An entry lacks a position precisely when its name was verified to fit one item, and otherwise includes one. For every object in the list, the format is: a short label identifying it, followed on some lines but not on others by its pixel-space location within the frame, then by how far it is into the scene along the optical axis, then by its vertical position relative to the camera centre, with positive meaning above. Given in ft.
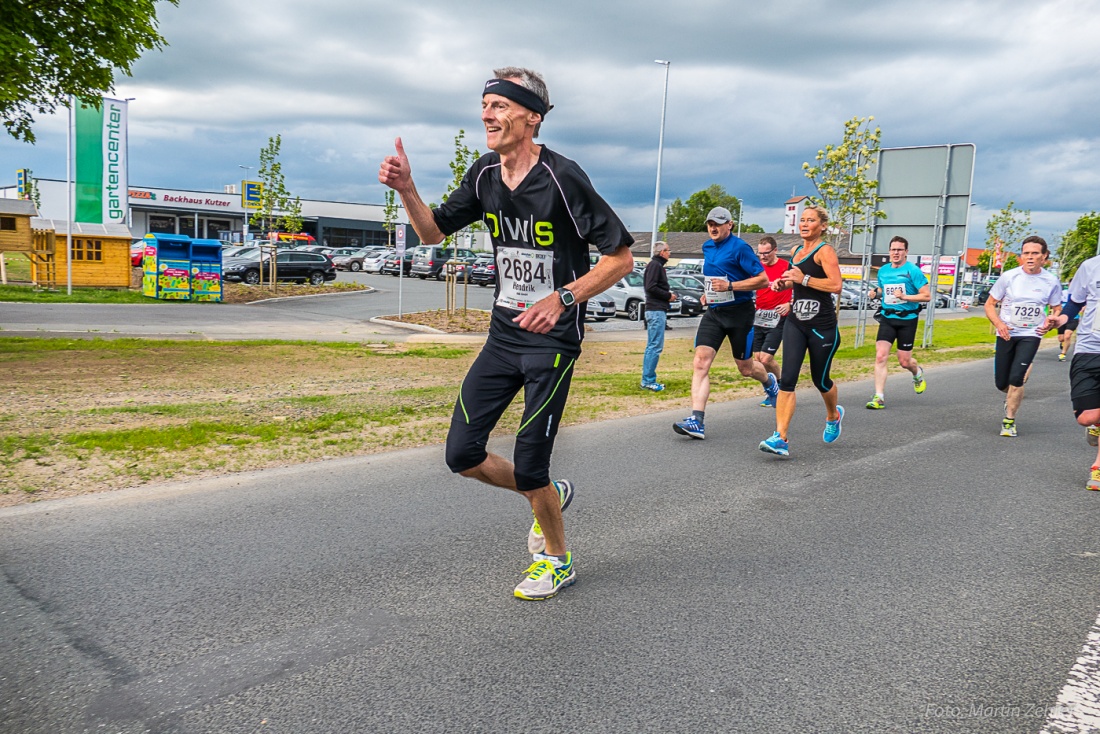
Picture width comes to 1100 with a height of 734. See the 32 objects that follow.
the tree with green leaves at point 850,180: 67.31 +9.09
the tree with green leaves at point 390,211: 179.63 +12.40
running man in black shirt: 11.60 -0.08
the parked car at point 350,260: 167.94 +0.88
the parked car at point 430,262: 142.82 +1.18
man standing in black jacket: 35.45 -1.47
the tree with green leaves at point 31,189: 173.27 +12.98
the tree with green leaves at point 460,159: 70.03 +9.50
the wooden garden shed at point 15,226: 85.46 +2.15
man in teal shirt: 33.24 -0.52
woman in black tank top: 22.29 -0.74
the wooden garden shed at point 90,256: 88.53 -0.54
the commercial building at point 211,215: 218.59 +13.25
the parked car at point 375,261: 159.74 +0.85
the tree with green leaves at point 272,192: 99.76 +8.40
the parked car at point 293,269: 109.91 -1.14
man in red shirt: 31.48 -1.19
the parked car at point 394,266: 154.79 +0.12
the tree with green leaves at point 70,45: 35.12 +9.65
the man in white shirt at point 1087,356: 20.24 -1.35
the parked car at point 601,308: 84.12 -3.24
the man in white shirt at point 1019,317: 26.73 -0.58
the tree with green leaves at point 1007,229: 177.68 +15.42
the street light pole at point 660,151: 129.29 +21.20
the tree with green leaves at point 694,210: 370.53 +33.12
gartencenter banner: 86.02 +9.04
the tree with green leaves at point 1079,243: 197.88 +15.79
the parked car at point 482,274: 130.82 -0.39
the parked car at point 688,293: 103.76 -1.49
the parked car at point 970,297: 186.94 -0.12
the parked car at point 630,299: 91.61 -2.29
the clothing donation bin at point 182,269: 82.02 -1.35
